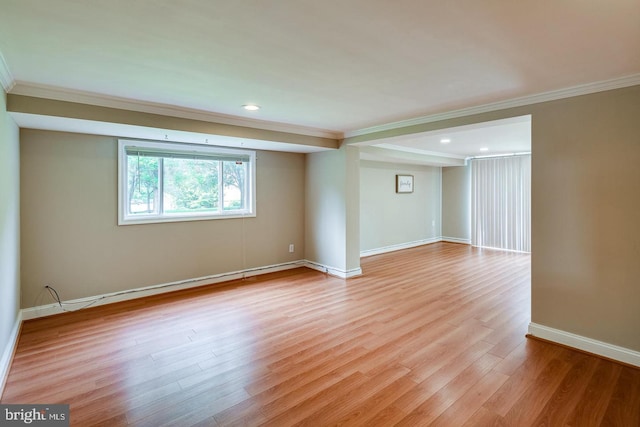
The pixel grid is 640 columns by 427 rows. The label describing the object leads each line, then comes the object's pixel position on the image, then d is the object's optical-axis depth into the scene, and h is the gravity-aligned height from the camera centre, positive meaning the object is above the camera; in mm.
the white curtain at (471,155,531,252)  7109 +218
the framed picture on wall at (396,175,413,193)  7578 +681
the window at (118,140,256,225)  4105 +430
